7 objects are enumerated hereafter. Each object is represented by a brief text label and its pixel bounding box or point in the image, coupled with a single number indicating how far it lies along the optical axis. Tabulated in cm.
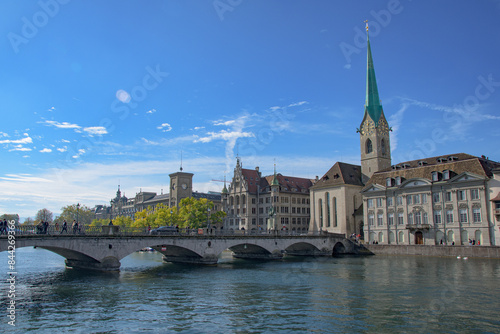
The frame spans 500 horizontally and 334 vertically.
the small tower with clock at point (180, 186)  13850
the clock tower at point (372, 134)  9956
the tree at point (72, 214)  16550
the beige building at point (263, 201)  11038
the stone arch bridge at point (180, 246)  4156
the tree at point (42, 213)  18815
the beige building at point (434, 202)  6575
